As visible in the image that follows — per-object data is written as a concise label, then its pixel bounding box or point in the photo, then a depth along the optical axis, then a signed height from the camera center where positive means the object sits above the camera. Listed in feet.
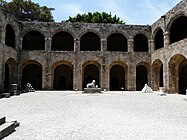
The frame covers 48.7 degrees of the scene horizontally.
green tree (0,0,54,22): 110.63 +39.69
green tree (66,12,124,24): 116.19 +36.42
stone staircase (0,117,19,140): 14.98 -3.56
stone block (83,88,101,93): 62.25 -2.65
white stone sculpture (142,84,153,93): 66.39 -2.80
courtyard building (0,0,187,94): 65.82 +9.31
